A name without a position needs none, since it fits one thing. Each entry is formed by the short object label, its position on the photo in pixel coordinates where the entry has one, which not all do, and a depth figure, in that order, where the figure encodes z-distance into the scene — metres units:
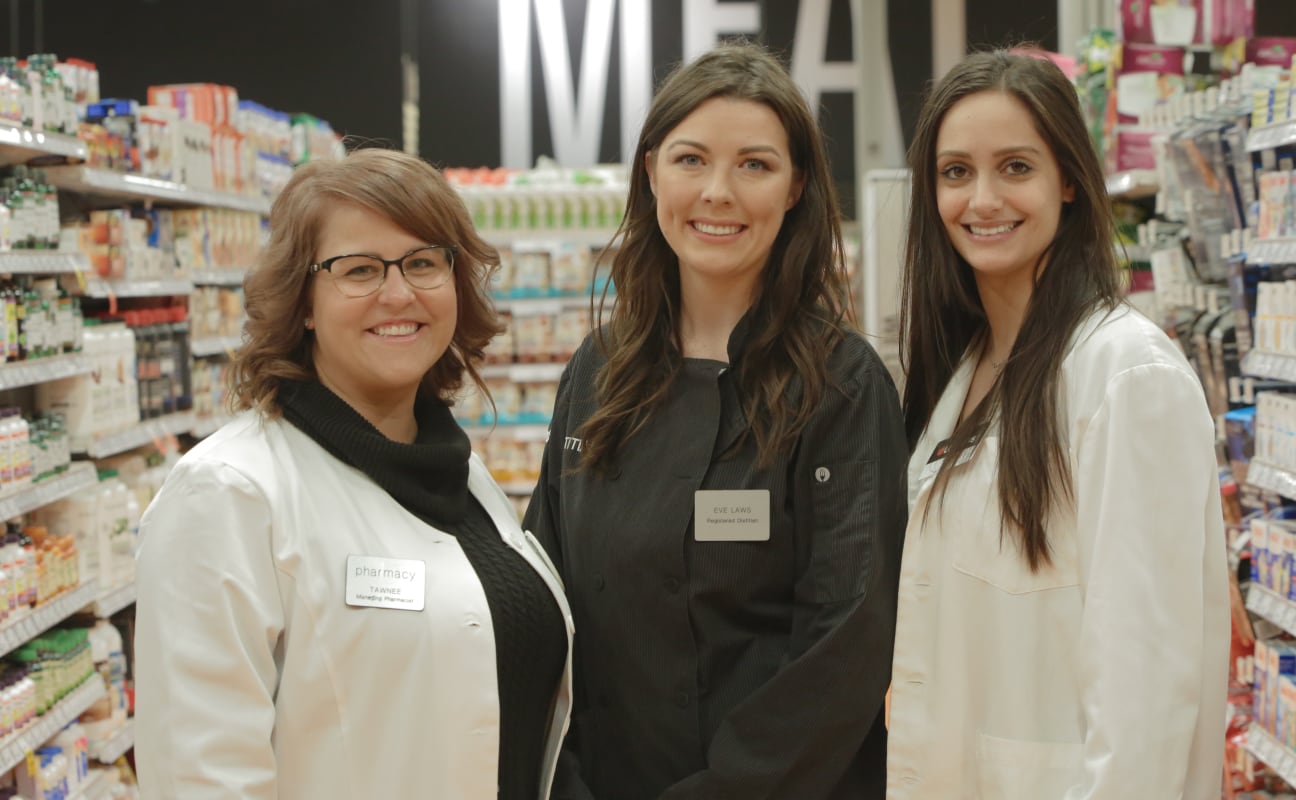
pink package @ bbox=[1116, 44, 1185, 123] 4.55
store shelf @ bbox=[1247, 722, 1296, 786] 3.28
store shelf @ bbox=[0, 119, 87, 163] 3.55
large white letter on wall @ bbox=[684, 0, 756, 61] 9.96
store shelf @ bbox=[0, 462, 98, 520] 3.52
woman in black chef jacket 1.98
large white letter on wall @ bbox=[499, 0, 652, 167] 10.04
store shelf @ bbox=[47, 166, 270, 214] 4.24
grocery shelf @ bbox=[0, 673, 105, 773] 3.43
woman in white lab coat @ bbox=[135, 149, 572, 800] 1.68
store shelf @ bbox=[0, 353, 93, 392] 3.56
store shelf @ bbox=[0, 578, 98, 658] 3.52
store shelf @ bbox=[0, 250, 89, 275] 3.51
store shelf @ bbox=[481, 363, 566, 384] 7.46
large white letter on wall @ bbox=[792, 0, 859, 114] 9.79
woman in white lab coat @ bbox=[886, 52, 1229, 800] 1.79
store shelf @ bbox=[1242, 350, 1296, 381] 3.29
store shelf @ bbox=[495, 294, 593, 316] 7.40
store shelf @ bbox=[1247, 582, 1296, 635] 3.32
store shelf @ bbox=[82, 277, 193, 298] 4.43
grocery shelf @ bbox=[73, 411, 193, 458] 4.29
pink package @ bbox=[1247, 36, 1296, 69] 4.29
